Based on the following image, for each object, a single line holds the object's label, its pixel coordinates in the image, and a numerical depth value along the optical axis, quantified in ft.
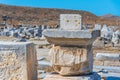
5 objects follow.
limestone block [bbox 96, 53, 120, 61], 39.24
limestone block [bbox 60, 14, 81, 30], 19.77
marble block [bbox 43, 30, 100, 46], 19.15
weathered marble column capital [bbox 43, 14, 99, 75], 19.31
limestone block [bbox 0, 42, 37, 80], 20.31
